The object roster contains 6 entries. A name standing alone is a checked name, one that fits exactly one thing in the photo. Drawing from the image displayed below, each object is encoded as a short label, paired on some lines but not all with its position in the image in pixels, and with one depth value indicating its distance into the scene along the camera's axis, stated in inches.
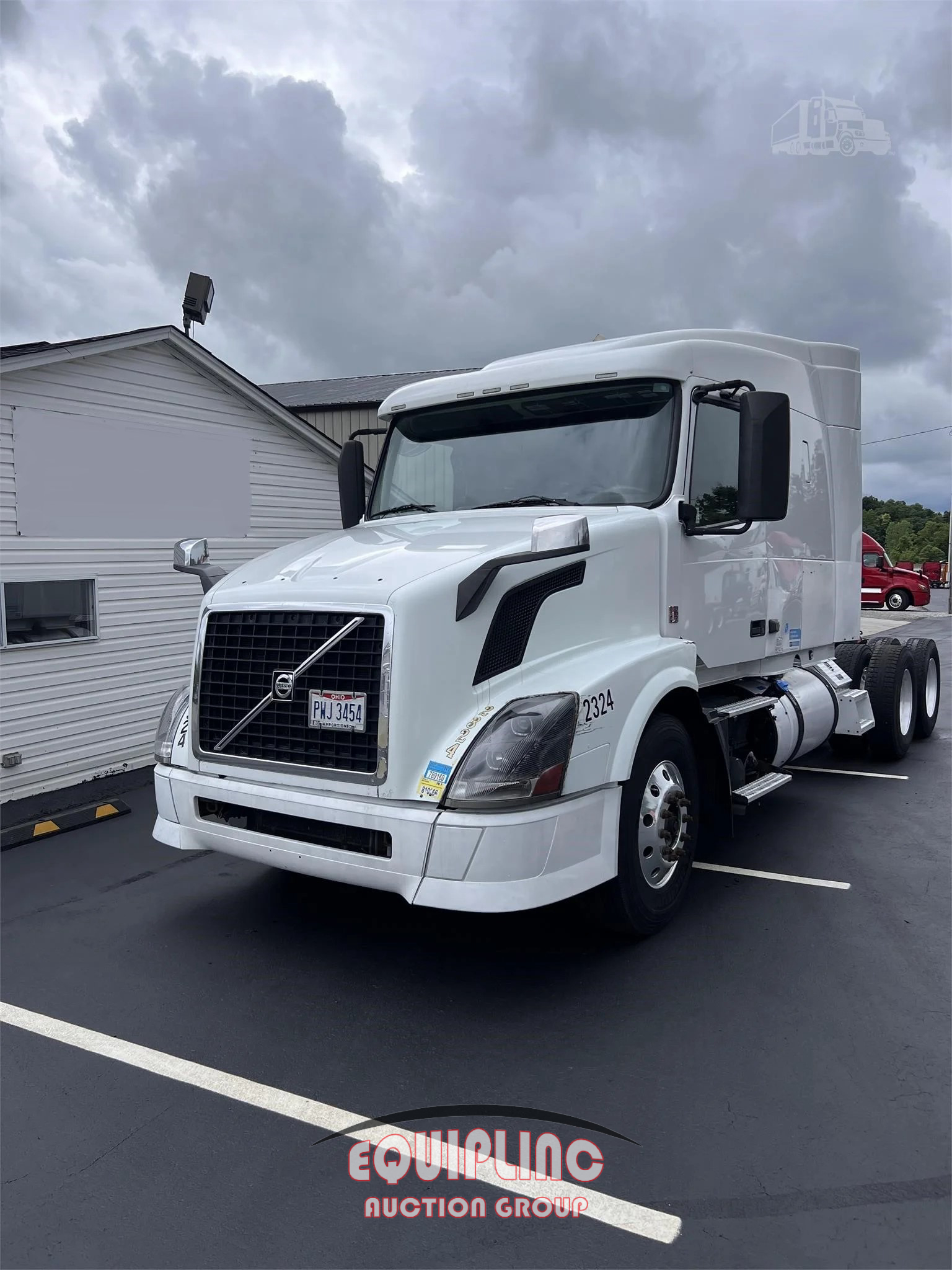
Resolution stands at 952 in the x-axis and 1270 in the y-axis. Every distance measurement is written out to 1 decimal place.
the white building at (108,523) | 289.4
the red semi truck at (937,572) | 1565.0
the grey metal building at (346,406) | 593.9
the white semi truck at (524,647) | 145.9
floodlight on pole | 390.9
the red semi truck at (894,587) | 1203.2
